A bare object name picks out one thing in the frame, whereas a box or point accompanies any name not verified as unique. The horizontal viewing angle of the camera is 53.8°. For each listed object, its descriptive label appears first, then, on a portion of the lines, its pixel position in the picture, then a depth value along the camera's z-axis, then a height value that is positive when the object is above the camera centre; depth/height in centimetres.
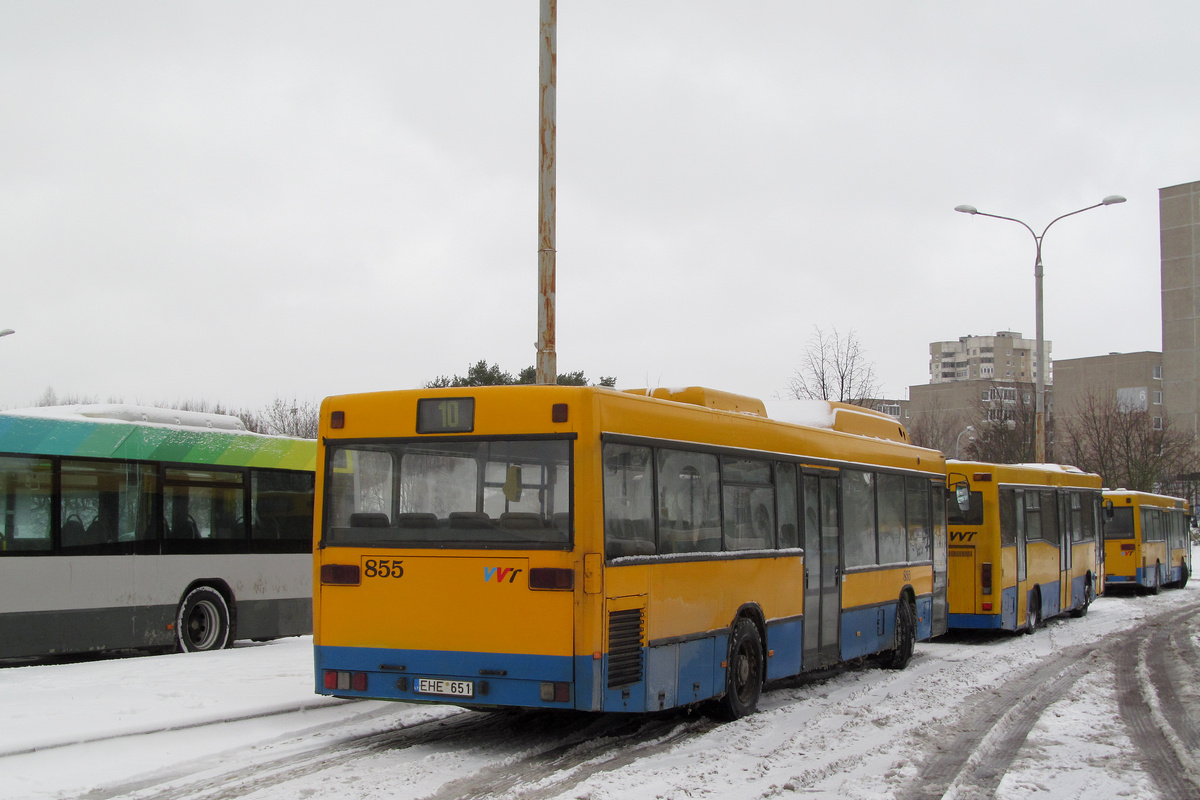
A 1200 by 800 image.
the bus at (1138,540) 3016 -149
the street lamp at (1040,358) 2939 +319
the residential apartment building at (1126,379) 9956 +900
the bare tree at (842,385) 3375 +281
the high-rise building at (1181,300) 8950 +1395
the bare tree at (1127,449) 5409 +162
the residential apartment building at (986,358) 18175 +1991
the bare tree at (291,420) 6638 +367
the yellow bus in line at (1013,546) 1762 -100
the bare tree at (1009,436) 5522 +226
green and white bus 1252 -56
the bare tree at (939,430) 8000 +401
